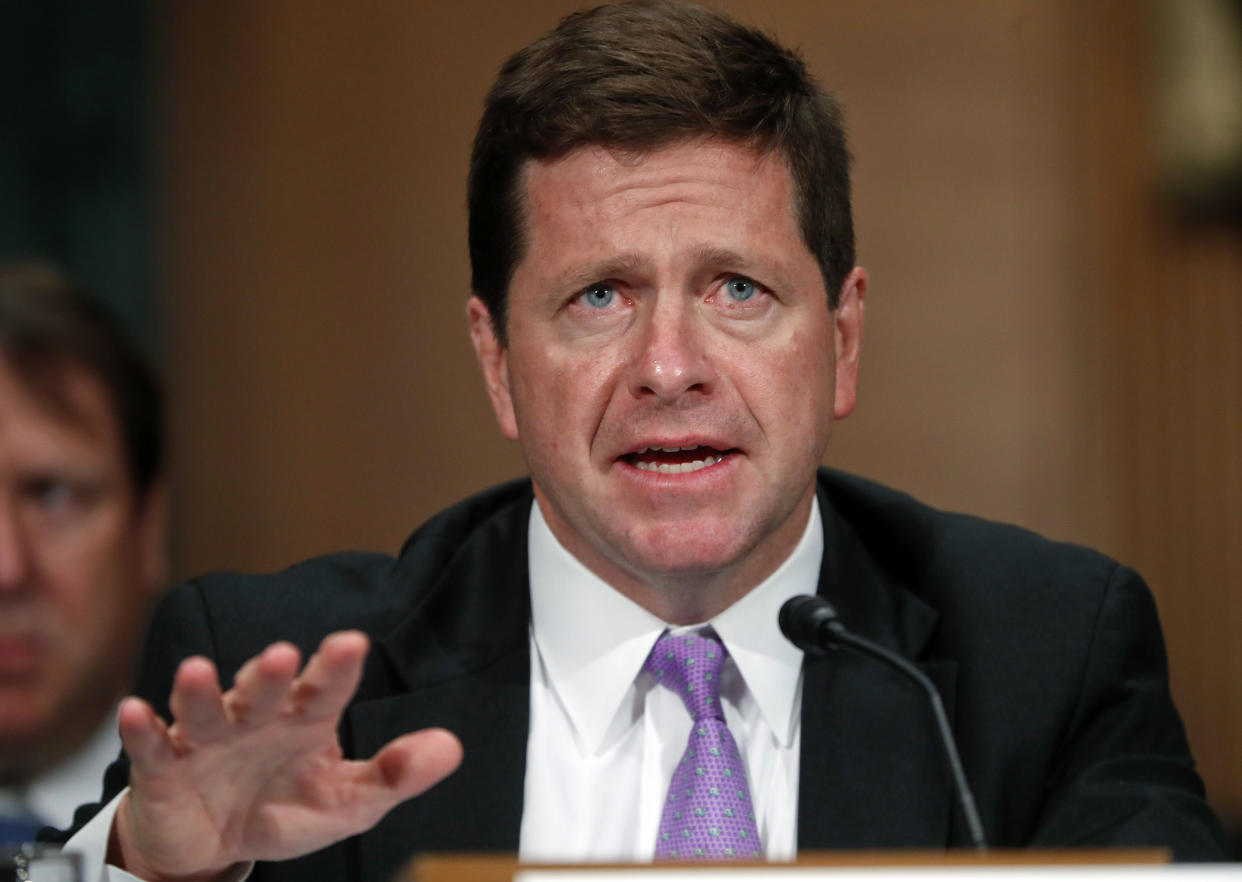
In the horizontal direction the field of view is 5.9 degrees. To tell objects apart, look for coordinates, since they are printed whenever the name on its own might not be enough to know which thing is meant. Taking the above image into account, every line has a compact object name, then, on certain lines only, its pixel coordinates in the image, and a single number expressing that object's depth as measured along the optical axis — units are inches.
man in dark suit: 205.5
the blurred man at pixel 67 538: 220.0
